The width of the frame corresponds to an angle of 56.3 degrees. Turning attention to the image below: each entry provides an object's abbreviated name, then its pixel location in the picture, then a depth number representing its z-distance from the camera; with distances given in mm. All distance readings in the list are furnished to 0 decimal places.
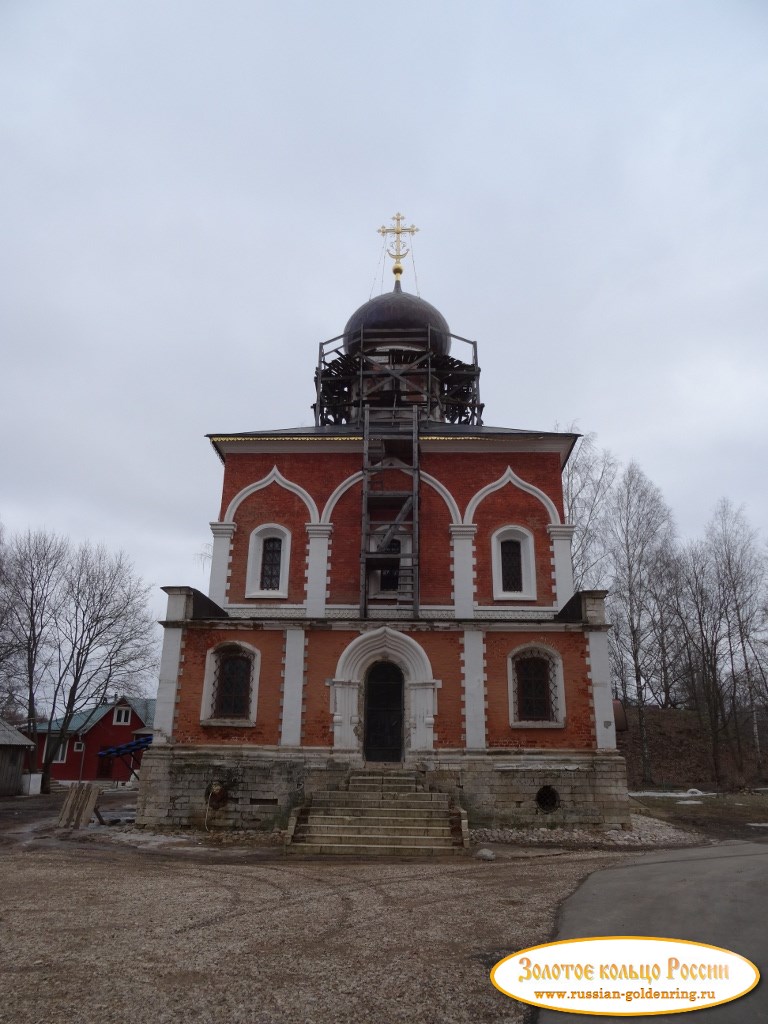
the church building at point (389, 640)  14234
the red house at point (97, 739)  38000
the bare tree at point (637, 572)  26938
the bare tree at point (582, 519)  24938
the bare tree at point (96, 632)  30812
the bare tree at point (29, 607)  29812
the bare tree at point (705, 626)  28438
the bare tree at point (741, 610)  29109
